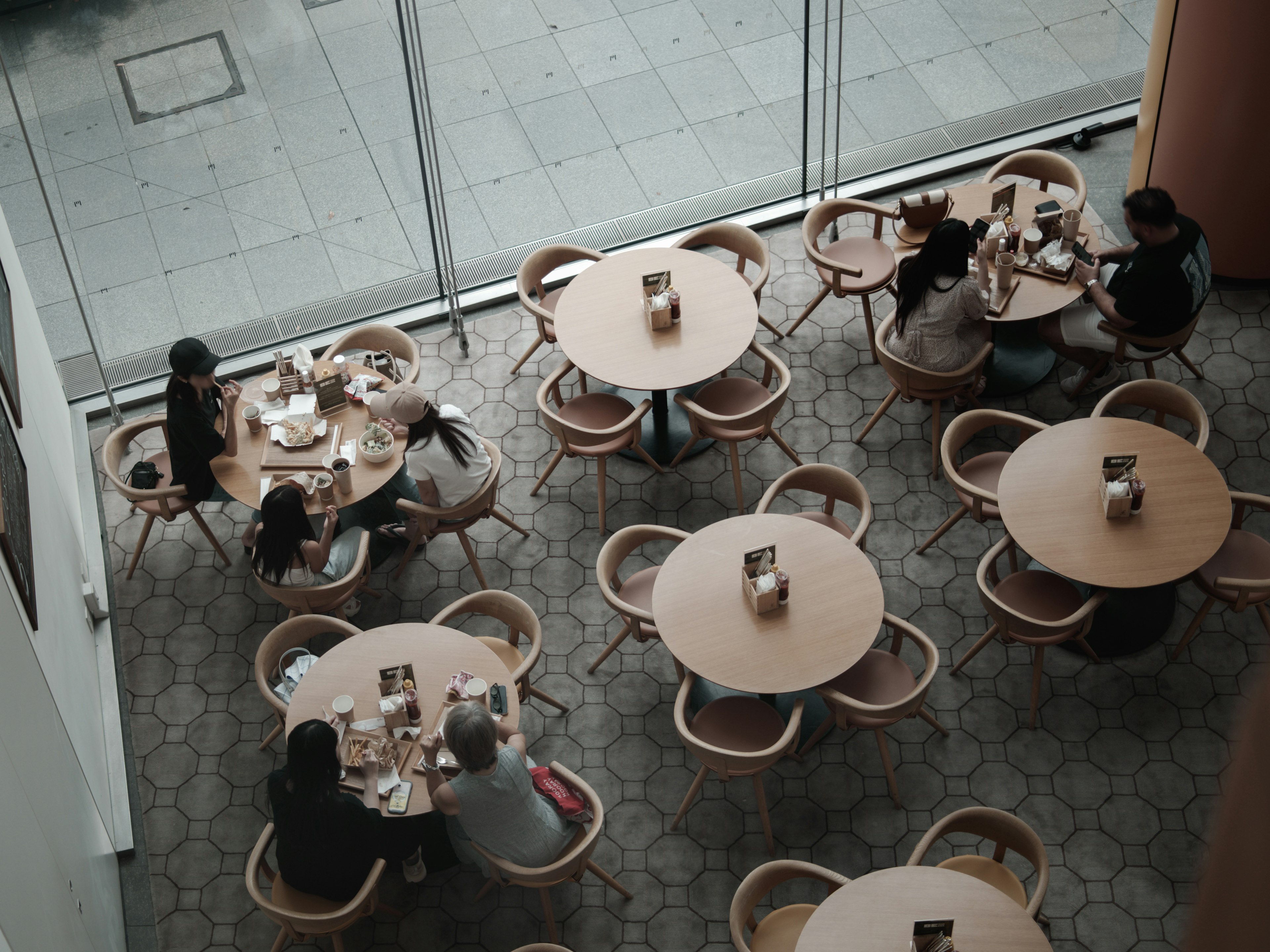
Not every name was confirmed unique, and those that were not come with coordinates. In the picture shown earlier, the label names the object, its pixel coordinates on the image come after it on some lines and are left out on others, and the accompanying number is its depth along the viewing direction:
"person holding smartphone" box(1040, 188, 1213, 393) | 6.36
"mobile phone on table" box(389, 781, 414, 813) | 5.09
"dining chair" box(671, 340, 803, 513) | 6.69
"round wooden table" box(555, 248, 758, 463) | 6.73
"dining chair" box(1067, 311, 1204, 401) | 6.89
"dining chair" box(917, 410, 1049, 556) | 6.25
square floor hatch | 7.77
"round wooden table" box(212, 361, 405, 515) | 6.38
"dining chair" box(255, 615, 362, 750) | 5.55
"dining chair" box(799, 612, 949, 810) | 5.37
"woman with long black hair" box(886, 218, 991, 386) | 6.38
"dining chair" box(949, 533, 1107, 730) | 5.66
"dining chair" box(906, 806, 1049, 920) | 4.66
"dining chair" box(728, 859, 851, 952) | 4.63
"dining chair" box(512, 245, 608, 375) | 7.48
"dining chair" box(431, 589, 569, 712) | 5.66
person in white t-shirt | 6.01
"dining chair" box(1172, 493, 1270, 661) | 5.68
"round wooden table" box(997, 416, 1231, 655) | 5.59
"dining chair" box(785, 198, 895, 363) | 7.48
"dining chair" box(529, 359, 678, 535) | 6.72
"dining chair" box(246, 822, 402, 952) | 4.91
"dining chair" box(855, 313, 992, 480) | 6.82
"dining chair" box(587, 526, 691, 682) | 5.84
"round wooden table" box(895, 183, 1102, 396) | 6.85
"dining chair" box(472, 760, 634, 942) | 4.98
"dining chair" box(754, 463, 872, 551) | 6.07
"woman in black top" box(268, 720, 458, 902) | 4.60
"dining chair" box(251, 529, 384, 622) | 6.13
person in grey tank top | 4.54
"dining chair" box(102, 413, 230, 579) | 6.59
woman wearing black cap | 6.20
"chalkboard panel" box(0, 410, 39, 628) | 4.83
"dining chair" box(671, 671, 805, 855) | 5.29
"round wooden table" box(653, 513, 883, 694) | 5.36
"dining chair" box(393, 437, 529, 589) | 6.45
